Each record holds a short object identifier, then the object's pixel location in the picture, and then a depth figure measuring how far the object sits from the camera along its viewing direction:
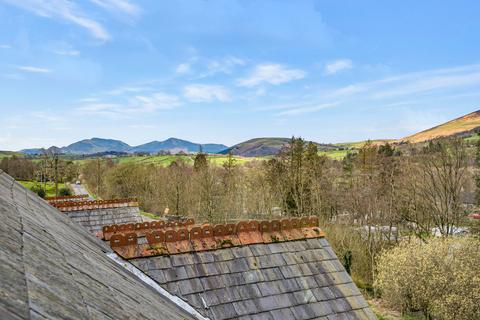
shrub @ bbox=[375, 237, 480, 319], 16.62
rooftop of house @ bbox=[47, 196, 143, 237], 14.88
